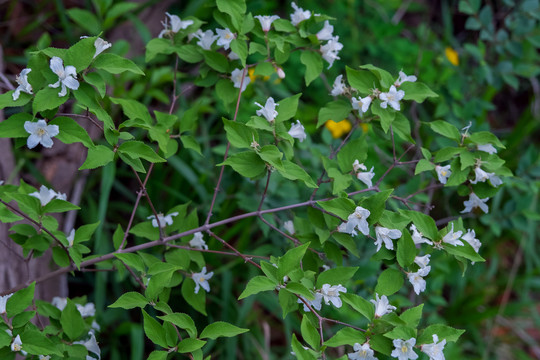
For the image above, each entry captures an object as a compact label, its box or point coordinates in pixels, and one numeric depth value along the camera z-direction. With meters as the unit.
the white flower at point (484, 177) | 1.07
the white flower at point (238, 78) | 1.11
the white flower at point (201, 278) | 1.10
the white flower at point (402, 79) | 1.07
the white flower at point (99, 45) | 1.01
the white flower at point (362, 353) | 1.01
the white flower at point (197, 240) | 1.11
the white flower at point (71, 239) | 1.08
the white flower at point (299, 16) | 1.09
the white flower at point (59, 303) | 1.13
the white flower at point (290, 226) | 1.12
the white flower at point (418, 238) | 1.05
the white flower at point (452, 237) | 1.03
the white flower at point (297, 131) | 1.08
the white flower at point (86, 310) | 1.13
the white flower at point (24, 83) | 1.00
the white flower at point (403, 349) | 1.00
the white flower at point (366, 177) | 1.07
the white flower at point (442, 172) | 1.07
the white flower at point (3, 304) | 1.02
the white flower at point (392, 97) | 1.06
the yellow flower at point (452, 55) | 1.65
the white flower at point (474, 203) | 1.08
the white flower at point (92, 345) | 1.07
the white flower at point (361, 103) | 1.06
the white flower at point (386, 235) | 1.03
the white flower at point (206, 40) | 1.11
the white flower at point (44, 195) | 1.07
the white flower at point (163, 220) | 1.11
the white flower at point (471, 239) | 1.06
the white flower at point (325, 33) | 1.10
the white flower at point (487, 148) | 1.07
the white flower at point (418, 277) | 1.04
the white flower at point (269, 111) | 1.05
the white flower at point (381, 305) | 1.02
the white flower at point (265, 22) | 1.09
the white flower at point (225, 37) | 1.08
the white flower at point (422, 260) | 1.04
